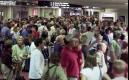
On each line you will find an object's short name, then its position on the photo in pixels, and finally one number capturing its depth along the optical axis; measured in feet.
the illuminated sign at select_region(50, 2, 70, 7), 82.32
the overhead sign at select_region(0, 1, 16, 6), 77.69
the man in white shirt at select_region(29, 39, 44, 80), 20.47
